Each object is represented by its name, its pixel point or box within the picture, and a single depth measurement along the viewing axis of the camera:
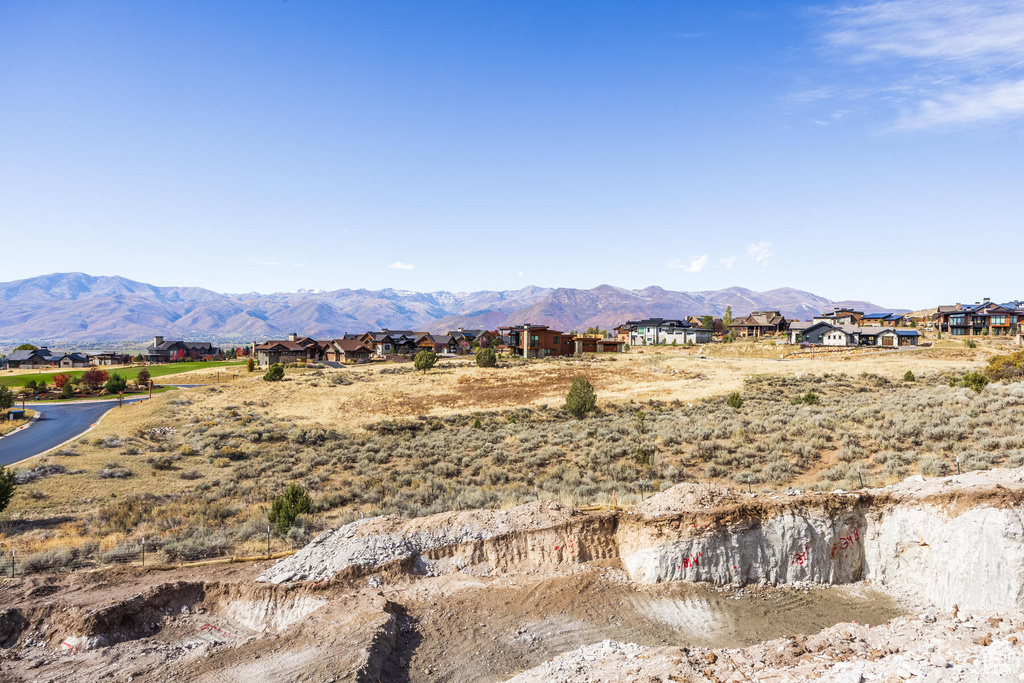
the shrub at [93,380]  69.04
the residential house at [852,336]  90.94
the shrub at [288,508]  21.35
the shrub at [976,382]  38.41
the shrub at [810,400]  42.34
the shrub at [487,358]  83.44
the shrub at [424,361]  80.06
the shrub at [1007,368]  45.00
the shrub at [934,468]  22.89
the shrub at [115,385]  67.25
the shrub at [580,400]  45.91
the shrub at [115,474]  32.12
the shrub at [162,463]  34.69
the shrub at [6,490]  23.12
